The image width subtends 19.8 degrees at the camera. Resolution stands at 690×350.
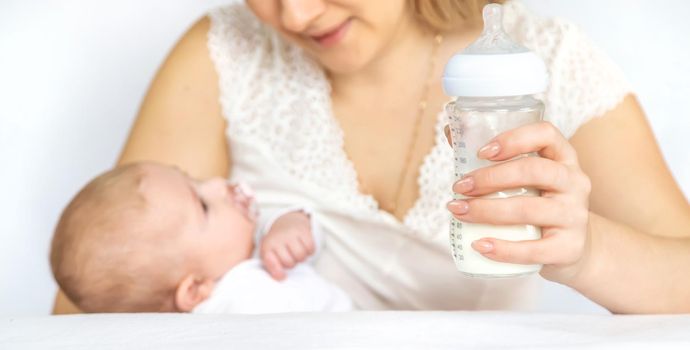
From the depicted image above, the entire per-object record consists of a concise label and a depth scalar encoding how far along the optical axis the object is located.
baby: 1.46
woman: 1.50
